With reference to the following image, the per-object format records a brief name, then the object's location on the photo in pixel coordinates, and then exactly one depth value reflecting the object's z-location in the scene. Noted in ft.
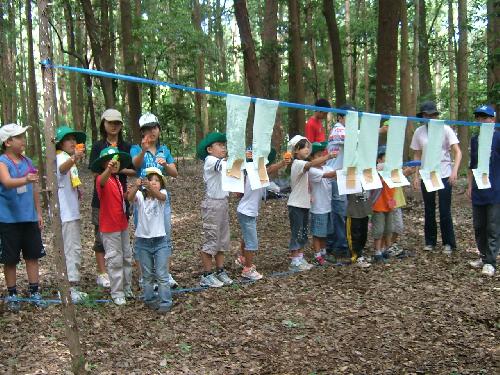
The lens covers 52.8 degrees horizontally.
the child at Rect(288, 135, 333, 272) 21.44
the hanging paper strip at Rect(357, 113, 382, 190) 18.40
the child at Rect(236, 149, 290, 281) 20.40
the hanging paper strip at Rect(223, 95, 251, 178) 15.92
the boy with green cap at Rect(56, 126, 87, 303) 18.26
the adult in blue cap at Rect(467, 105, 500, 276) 20.84
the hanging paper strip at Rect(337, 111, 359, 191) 18.17
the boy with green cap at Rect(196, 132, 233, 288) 19.75
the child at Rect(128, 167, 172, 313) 17.67
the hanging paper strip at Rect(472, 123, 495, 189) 20.81
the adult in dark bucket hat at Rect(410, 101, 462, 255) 22.40
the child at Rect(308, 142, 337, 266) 21.90
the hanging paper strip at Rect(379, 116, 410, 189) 19.38
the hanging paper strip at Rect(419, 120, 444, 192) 20.67
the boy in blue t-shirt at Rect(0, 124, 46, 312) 17.38
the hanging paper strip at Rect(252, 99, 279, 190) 16.46
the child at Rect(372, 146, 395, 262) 22.40
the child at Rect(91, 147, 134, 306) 18.02
